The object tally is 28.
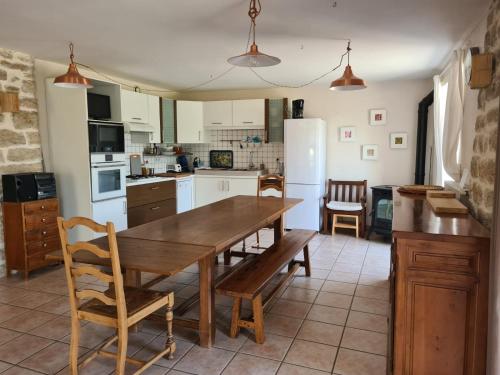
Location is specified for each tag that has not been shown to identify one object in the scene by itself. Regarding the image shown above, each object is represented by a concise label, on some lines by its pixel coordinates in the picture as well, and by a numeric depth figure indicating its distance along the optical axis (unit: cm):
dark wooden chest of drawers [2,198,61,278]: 365
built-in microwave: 410
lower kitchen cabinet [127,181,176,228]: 486
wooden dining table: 194
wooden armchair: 532
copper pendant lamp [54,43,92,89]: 301
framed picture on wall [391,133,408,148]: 552
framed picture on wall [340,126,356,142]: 578
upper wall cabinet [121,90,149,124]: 482
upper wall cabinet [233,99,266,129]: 592
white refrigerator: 550
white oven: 413
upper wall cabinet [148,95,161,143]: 546
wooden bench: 239
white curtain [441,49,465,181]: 295
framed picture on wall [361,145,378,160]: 569
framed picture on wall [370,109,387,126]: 559
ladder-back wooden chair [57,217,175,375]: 187
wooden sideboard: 180
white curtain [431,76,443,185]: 395
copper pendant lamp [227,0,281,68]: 235
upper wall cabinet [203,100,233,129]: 609
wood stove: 507
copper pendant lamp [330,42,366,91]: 303
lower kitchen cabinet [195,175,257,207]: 594
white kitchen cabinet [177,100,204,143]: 604
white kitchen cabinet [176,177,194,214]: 584
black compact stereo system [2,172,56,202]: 361
